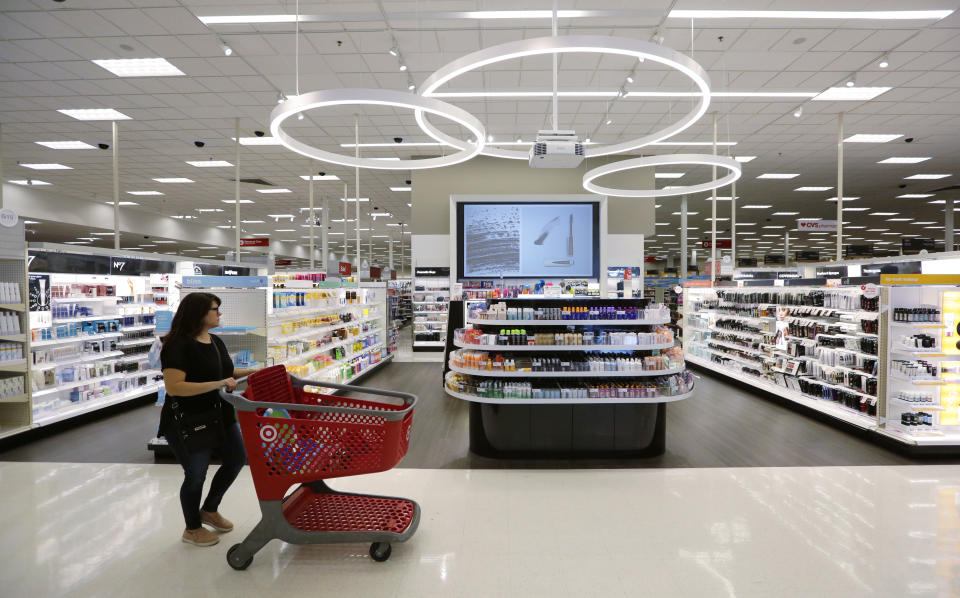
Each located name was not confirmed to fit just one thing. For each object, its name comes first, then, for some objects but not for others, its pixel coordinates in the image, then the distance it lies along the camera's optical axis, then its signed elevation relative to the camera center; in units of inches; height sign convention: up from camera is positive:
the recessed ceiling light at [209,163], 456.4 +119.7
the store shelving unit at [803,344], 228.4 -32.8
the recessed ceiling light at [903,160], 443.2 +118.0
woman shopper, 113.7 -27.8
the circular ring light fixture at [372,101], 157.2 +62.5
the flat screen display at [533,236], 443.8 +49.0
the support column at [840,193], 331.0 +67.3
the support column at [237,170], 326.5 +80.4
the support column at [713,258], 388.5 +25.8
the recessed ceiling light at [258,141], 389.4 +120.6
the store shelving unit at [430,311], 468.4 -20.5
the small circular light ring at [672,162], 246.1 +65.9
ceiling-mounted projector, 182.4 +52.8
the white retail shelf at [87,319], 243.6 -15.6
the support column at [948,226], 571.2 +75.8
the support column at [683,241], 542.7 +53.7
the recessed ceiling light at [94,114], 328.7 +121.0
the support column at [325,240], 541.2 +56.2
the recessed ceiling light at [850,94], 296.2 +121.6
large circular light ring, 121.3 +61.9
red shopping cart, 108.3 -37.4
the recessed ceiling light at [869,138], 377.4 +118.9
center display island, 184.9 -36.4
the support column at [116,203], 286.2 +52.1
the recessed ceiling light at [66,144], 392.5 +118.3
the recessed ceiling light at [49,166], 454.9 +116.4
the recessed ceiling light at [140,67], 263.0 +123.3
